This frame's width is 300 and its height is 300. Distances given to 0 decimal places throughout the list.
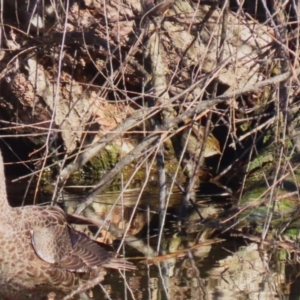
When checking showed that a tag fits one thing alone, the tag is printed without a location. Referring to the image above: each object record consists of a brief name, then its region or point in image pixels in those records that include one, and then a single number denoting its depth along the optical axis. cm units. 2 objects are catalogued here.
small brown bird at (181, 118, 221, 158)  1483
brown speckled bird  1159
